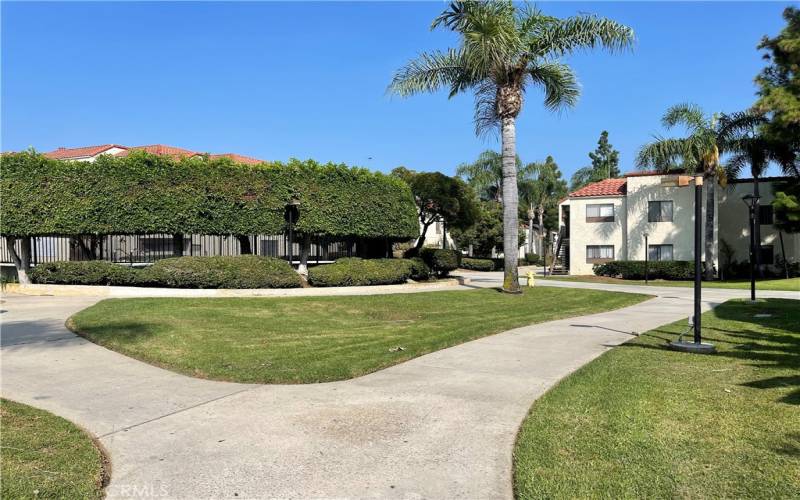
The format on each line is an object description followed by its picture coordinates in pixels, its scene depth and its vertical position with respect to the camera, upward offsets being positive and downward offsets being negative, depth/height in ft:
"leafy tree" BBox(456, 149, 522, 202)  158.30 +21.13
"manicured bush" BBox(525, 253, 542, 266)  205.36 -6.73
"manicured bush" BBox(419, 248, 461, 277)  86.84 -2.74
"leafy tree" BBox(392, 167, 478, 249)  91.76 +7.43
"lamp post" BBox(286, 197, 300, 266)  63.75 +3.71
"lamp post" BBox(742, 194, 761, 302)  59.26 +3.64
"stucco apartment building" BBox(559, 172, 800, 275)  116.67 +4.03
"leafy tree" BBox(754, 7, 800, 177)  60.75 +21.23
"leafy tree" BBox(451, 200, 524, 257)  175.52 +3.20
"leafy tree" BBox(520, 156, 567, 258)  183.73 +18.75
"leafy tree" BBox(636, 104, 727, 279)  104.78 +17.48
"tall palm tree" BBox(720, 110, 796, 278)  103.71 +18.04
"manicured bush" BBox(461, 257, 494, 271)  161.89 -6.66
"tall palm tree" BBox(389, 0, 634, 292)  58.44 +20.64
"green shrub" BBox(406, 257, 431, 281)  75.10 -3.84
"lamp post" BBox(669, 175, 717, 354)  28.04 -2.88
